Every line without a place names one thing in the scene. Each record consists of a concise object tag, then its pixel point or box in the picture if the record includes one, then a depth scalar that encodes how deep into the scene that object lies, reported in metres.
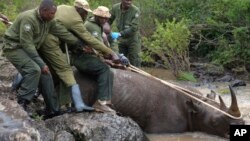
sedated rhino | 13.22
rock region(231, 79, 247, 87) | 19.32
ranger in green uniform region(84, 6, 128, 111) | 12.17
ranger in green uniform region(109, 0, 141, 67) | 17.04
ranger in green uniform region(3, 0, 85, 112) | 11.14
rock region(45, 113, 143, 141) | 10.56
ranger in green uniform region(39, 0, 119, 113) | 11.79
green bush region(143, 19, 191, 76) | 20.75
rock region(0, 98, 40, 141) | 8.96
